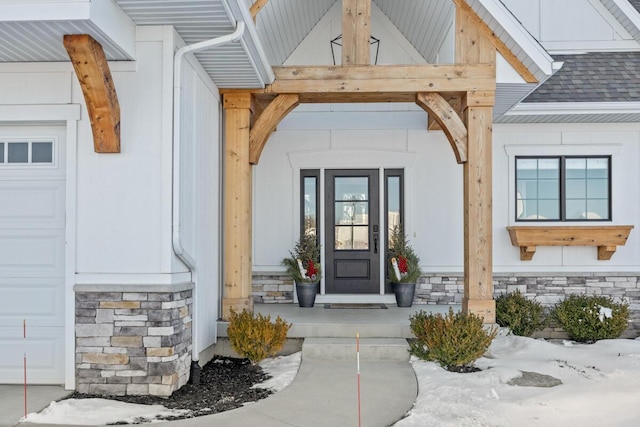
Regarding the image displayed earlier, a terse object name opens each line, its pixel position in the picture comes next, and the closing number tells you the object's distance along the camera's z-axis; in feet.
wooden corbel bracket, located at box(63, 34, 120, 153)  15.80
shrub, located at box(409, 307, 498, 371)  20.68
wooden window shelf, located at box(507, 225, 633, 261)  29.48
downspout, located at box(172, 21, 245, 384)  18.21
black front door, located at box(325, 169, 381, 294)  31.86
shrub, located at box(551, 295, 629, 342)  27.04
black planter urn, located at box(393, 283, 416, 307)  30.17
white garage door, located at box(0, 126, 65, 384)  19.22
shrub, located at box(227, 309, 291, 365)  21.57
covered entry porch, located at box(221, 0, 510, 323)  23.73
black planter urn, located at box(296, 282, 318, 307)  30.04
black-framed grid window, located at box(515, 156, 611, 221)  30.91
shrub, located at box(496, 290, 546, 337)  27.12
